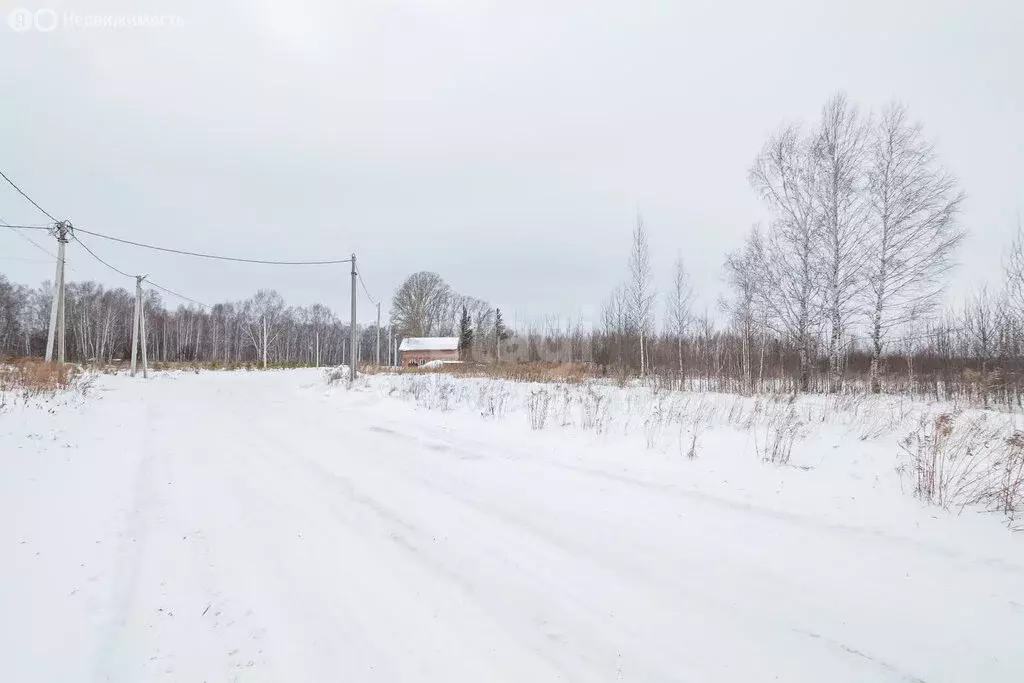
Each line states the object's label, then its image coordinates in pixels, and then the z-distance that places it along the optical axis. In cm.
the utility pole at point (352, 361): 1816
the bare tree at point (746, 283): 1656
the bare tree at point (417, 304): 6353
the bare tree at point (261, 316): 6719
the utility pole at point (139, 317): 2634
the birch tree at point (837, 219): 1464
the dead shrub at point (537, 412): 808
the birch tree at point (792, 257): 1529
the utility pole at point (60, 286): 1809
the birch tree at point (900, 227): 1378
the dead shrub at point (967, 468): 395
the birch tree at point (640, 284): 2412
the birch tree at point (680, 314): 2559
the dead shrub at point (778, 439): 557
